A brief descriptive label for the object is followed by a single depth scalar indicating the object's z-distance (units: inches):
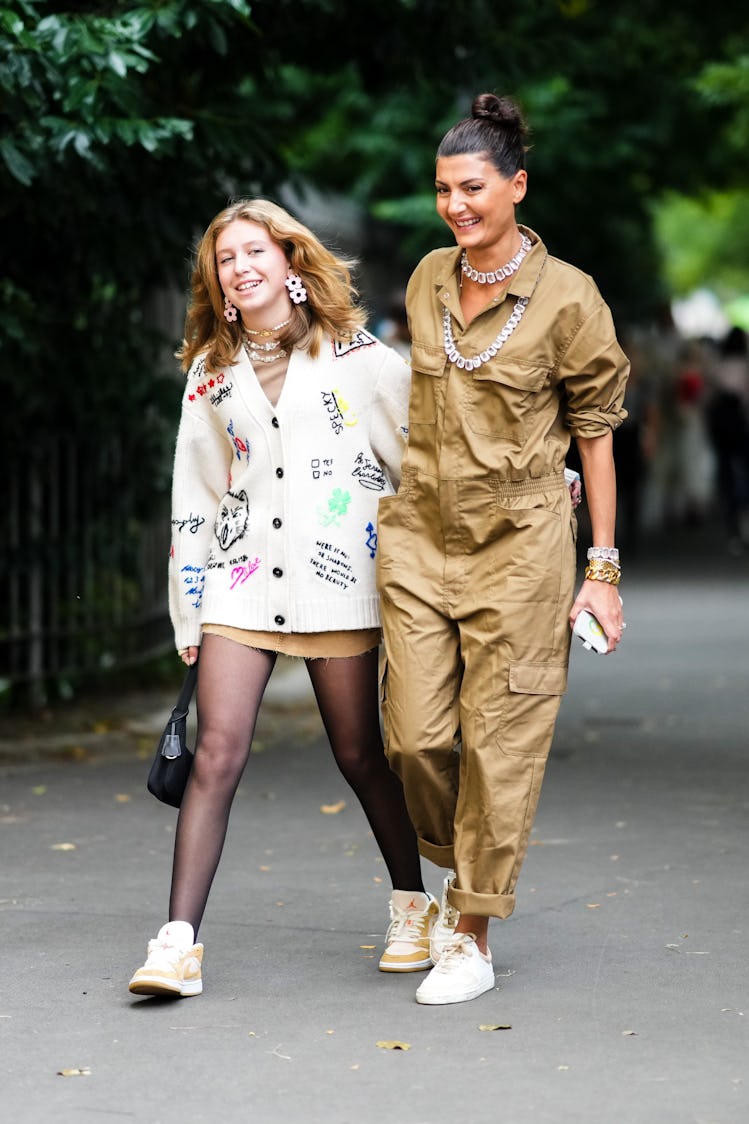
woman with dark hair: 353.4
